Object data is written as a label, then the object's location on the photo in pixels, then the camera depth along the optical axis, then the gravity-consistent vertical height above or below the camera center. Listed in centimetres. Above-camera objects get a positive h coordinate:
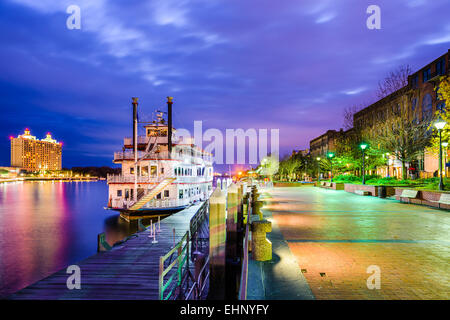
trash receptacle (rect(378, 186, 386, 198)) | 2017 -205
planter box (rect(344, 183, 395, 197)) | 2059 -207
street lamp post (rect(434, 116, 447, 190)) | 1522 +226
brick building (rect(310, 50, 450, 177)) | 2929 +914
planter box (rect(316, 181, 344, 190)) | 3062 -237
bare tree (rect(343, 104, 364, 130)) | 4309 +798
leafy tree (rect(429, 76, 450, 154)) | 1734 +489
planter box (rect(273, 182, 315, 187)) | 4047 -281
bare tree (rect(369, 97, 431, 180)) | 2403 +283
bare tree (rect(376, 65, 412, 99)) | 2750 +919
